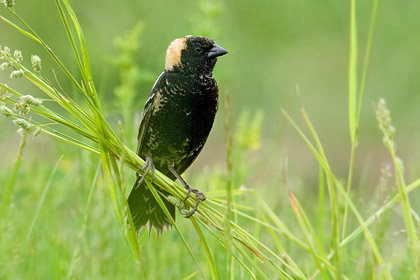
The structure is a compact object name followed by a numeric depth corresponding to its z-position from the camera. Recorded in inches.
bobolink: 217.2
